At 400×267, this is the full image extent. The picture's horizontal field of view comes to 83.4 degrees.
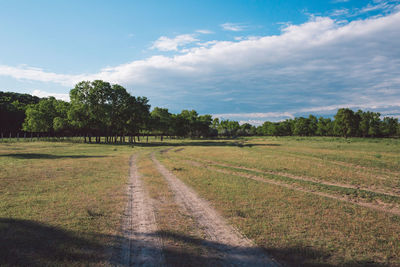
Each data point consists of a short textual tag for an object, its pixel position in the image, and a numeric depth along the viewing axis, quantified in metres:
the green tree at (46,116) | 74.18
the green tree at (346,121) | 111.94
